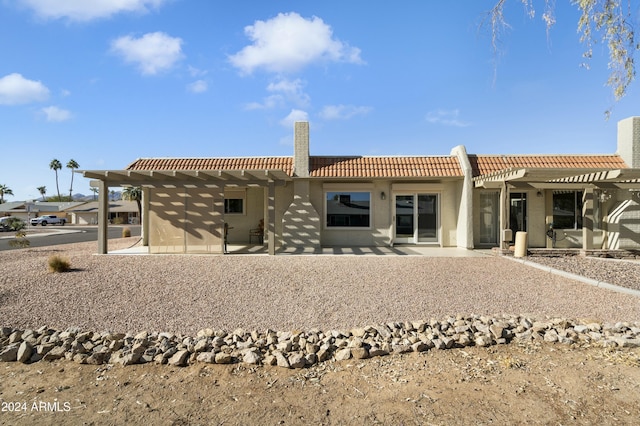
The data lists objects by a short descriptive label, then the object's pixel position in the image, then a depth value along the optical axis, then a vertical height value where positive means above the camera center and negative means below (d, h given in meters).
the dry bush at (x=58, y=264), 9.25 -1.43
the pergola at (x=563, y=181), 10.72 +1.10
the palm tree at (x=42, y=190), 100.00 +5.84
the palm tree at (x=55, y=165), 94.62 +12.33
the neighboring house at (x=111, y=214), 56.97 -0.53
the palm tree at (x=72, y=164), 86.62 +11.56
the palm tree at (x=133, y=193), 43.34 +2.33
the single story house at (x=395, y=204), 13.30 +0.34
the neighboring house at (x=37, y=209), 64.03 +0.28
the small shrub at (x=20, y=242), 13.82 -1.26
